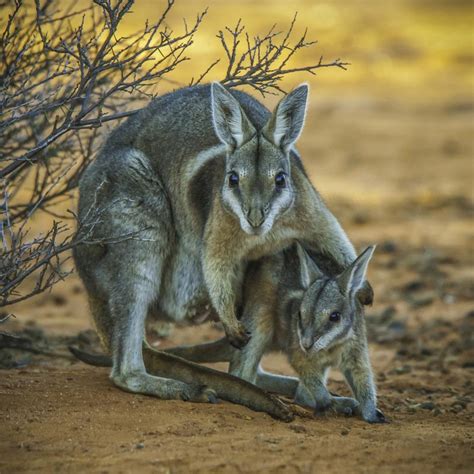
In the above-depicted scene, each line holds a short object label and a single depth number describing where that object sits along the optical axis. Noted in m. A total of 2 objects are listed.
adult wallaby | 11.44
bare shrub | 10.66
